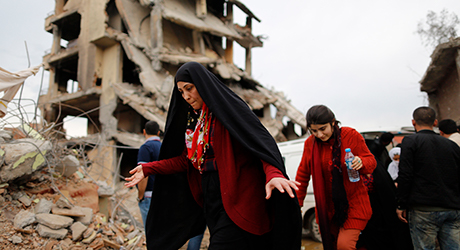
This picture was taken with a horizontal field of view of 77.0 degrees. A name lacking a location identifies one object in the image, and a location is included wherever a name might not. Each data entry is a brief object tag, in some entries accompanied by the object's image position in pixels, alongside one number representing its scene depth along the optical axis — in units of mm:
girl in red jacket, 2715
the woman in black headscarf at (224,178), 1939
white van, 6109
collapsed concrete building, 16469
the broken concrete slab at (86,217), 4406
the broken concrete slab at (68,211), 4289
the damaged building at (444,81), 7211
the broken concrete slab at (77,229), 3996
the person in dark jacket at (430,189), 2855
